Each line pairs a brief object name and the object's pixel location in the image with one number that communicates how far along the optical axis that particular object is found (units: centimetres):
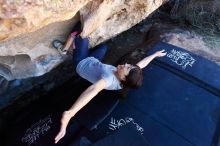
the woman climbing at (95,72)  247
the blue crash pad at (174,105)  245
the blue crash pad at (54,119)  251
